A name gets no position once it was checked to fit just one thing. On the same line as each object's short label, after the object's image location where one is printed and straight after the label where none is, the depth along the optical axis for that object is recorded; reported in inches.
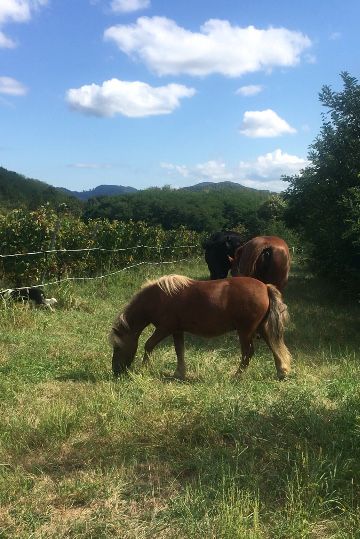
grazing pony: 233.9
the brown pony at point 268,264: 346.6
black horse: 504.7
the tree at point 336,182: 461.4
